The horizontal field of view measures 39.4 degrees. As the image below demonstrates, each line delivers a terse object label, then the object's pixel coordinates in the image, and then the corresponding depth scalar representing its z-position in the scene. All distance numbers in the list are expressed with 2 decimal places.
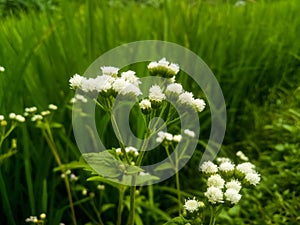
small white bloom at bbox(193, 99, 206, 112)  0.16
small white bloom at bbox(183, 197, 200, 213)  0.16
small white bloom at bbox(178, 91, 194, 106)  0.16
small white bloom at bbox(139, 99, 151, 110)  0.16
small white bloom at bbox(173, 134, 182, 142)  0.21
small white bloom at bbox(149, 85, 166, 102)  0.16
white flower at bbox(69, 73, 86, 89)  0.16
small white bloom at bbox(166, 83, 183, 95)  0.16
